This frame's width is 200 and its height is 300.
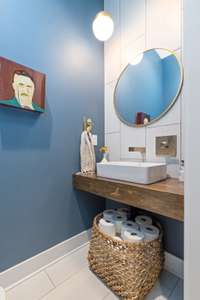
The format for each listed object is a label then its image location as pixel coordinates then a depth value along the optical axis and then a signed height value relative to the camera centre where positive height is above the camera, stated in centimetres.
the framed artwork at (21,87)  104 +43
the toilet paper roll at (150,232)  109 -58
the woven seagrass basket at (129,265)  98 -75
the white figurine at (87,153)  153 -4
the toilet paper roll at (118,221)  125 -56
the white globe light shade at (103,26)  129 +102
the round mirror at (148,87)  125 +55
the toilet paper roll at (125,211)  140 -55
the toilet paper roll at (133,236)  104 -57
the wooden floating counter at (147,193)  83 -27
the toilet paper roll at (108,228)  120 -58
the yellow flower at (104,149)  164 +0
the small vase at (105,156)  160 -7
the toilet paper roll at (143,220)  125 -56
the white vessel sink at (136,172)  104 -16
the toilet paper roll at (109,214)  132 -55
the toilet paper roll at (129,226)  115 -56
